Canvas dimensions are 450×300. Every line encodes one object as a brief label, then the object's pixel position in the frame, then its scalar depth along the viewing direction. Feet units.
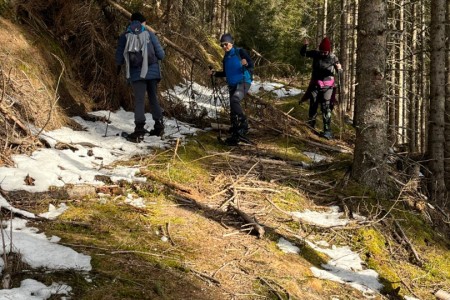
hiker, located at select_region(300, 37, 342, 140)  31.81
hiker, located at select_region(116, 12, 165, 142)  23.79
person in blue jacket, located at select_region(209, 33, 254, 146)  25.49
